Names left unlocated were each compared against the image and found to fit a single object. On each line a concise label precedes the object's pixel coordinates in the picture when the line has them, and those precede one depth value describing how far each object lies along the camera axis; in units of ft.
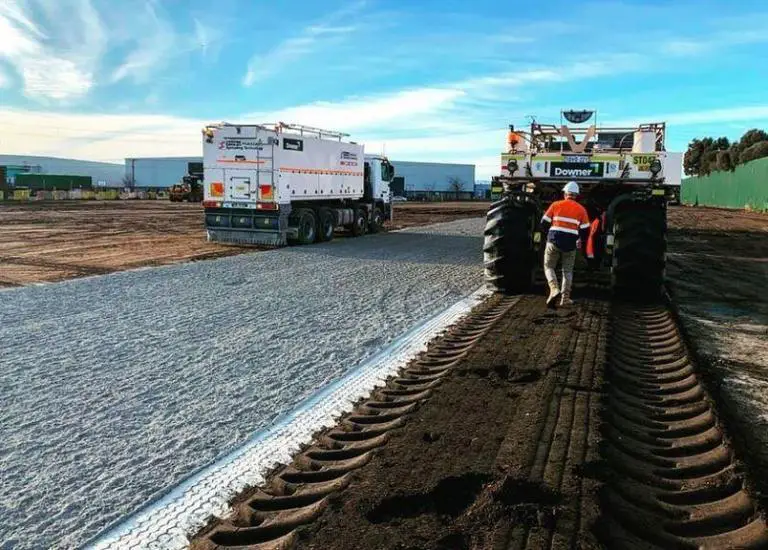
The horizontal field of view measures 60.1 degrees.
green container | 274.77
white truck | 63.46
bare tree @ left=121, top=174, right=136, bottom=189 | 337.89
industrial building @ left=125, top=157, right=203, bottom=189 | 335.26
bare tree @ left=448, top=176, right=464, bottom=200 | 326.44
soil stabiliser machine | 32.94
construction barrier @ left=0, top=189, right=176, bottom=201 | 218.18
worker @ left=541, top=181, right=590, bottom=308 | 31.14
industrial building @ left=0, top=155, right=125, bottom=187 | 453.17
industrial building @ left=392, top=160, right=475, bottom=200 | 325.21
